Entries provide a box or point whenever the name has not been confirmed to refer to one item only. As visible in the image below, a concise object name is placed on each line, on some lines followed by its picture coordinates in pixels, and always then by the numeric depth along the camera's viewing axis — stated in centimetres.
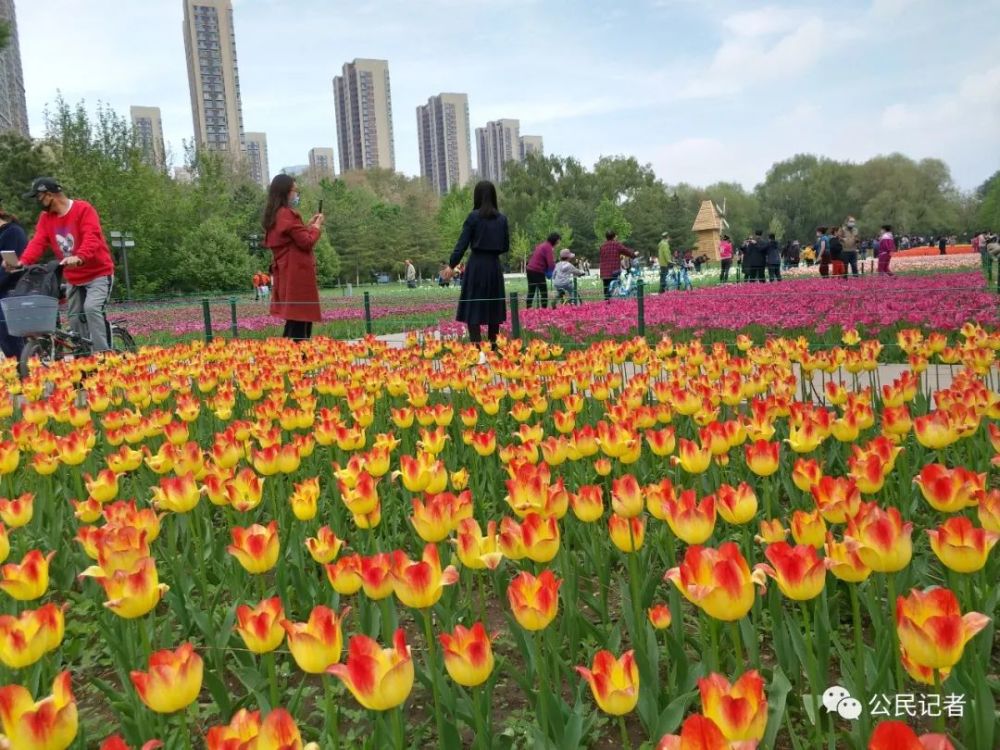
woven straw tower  4538
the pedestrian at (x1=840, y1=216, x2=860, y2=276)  1789
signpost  2494
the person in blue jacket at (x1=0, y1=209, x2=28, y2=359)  767
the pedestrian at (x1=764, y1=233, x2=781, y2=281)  2023
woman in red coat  775
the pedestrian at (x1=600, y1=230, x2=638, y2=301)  1756
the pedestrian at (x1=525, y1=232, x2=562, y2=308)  1531
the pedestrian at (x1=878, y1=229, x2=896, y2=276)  2106
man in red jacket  688
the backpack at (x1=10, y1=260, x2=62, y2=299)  718
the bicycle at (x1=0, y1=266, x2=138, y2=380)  692
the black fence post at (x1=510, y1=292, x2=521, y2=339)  927
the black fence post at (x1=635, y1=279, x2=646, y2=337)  896
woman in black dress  807
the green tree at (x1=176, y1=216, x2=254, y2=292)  3406
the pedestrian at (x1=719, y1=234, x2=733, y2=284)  2542
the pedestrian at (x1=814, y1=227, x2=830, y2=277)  1958
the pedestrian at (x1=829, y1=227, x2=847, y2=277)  1784
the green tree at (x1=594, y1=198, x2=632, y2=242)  6250
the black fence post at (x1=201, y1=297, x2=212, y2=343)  1069
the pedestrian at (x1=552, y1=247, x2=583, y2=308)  1739
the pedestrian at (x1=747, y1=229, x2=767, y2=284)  1998
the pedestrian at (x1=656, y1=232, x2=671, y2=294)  2056
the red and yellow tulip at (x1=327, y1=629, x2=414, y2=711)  125
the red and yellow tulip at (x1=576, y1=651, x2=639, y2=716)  134
